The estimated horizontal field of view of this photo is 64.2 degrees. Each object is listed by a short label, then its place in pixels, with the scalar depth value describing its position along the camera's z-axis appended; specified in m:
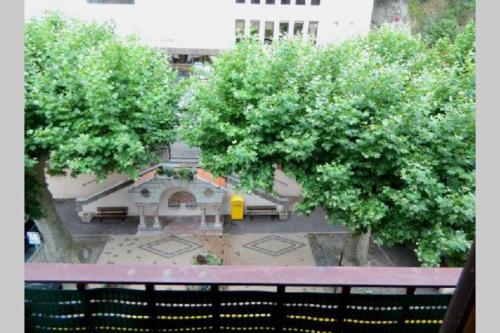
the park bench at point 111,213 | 15.90
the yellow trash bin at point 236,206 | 15.61
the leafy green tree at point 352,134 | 8.30
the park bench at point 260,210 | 16.23
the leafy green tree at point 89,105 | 9.34
